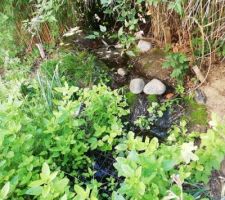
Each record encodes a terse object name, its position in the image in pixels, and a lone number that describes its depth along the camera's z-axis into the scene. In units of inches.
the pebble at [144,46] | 109.3
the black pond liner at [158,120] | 88.6
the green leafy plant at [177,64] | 90.5
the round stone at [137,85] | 97.8
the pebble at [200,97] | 89.8
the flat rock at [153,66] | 99.7
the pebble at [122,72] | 104.7
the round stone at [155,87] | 95.7
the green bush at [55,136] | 49.1
